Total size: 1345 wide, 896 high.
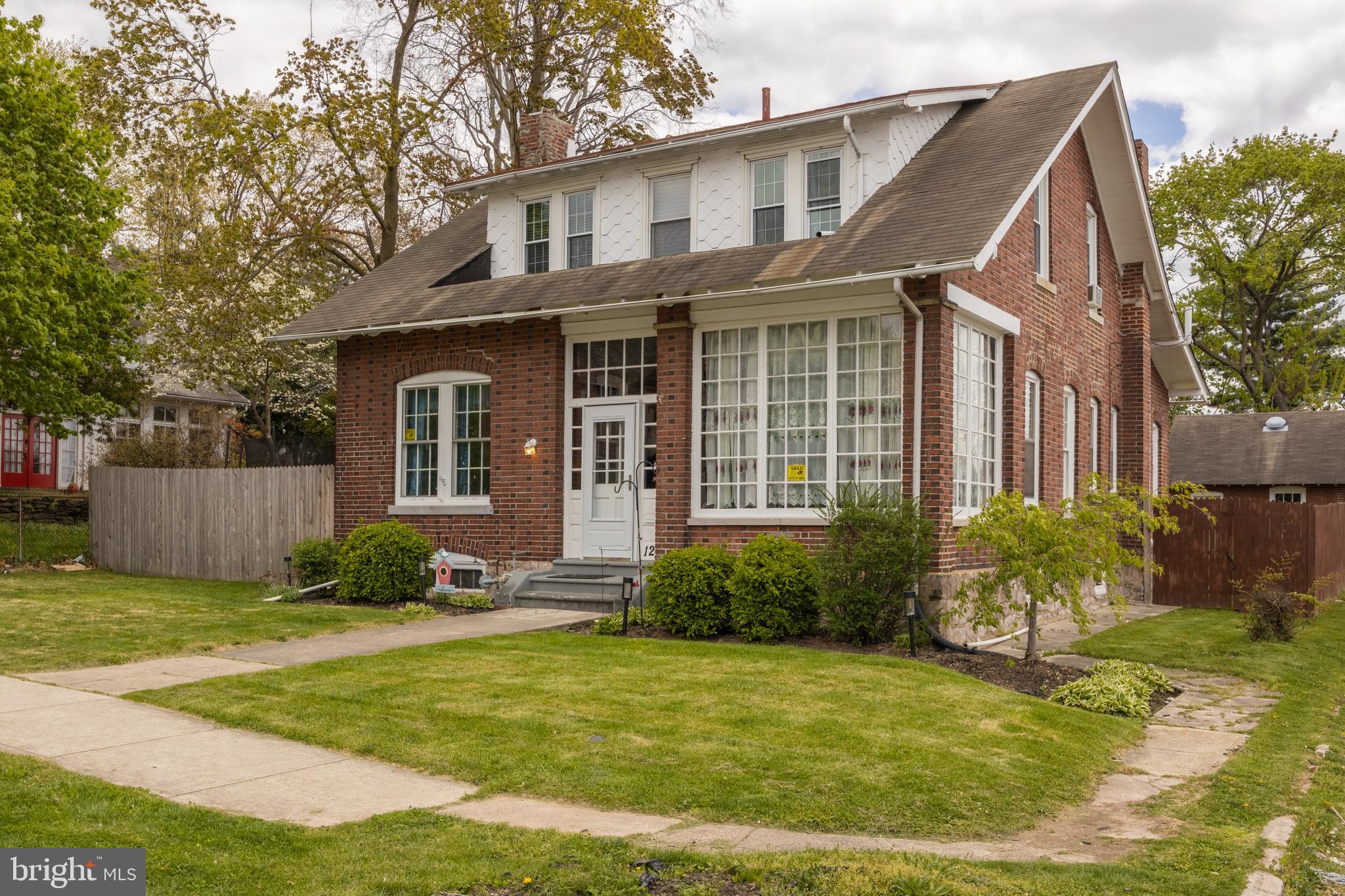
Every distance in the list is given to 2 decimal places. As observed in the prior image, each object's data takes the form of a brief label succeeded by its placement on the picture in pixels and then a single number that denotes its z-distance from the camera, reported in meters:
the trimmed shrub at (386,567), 15.20
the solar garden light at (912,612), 11.05
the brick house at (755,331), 12.94
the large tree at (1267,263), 41.19
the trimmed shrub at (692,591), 12.31
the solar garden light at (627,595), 12.26
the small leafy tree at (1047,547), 10.75
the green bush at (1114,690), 9.60
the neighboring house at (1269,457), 35.97
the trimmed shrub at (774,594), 11.88
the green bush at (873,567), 11.50
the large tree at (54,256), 19.77
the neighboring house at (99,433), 30.19
